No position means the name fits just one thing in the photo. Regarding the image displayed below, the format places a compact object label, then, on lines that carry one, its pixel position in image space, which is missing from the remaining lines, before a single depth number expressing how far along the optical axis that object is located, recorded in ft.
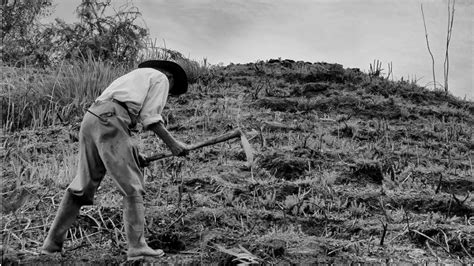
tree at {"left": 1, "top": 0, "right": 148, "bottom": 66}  37.78
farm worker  14.44
